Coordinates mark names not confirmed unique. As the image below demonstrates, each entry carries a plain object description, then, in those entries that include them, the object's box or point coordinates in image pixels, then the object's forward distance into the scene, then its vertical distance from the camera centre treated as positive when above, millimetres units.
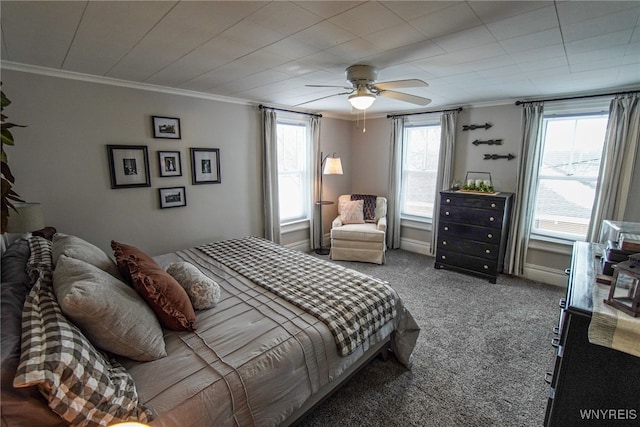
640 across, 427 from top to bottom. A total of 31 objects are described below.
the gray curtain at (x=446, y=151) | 4200 +312
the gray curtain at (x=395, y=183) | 4793 -193
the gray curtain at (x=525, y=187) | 3557 -181
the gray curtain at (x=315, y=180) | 4680 -153
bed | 960 -870
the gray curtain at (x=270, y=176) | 4023 -79
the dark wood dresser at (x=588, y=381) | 1174 -861
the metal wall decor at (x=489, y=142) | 3916 +421
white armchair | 4293 -901
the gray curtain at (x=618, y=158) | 2980 +163
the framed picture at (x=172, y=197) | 3238 -312
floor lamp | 4523 +31
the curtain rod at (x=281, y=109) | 3927 +885
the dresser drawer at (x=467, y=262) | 3713 -1201
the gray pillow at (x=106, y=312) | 1189 -621
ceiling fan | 2289 +686
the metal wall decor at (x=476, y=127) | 3971 +637
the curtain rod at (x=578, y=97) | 2992 +851
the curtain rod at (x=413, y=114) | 4139 +912
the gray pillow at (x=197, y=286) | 1830 -747
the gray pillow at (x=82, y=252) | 1691 -504
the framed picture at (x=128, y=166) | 2869 +35
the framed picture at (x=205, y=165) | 3463 +58
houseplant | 1274 -36
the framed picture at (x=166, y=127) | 3106 +463
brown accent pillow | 1546 -675
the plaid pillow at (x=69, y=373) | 906 -679
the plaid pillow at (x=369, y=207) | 4879 -603
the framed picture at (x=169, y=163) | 3195 +73
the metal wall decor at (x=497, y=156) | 3844 +219
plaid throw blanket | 1805 -856
